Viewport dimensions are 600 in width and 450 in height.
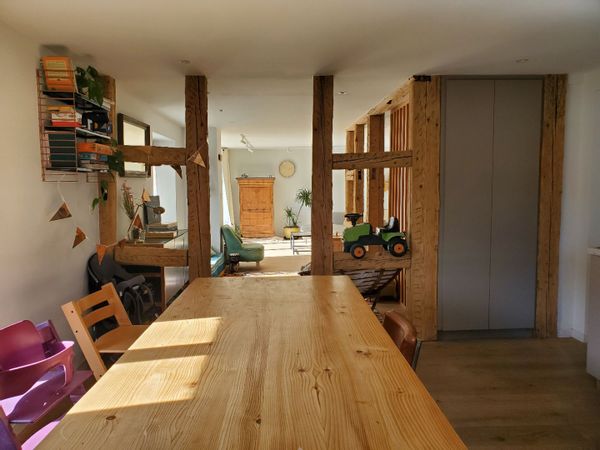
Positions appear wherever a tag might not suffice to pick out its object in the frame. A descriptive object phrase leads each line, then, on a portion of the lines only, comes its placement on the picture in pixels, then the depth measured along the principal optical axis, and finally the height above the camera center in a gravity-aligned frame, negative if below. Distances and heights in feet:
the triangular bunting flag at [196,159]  13.01 +0.95
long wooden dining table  3.47 -1.77
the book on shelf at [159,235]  14.74 -1.30
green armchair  26.37 -3.07
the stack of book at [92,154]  10.49 +0.91
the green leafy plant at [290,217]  41.36 -2.14
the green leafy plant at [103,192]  12.63 +0.05
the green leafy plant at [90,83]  10.43 +2.48
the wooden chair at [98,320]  6.59 -2.12
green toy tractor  13.89 -1.41
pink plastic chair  6.02 -2.41
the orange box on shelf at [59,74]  9.64 +2.48
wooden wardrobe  40.60 -1.29
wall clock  41.57 +2.19
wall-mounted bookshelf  9.78 +1.47
